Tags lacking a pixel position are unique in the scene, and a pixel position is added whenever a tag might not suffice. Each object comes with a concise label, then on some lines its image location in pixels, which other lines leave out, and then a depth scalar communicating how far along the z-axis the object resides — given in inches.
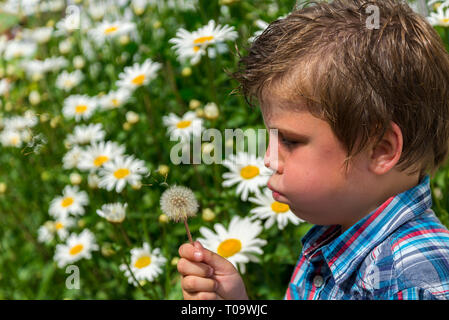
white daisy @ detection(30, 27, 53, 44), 100.7
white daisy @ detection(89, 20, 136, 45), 84.0
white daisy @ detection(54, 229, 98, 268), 61.1
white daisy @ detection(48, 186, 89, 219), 67.5
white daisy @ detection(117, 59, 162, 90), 72.4
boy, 30.8
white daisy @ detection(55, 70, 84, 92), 89.3
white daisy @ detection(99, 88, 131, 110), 74.2
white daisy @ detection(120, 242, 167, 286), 52.4
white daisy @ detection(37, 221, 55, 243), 67.1
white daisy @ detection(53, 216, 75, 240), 65.0
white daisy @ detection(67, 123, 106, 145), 70.7
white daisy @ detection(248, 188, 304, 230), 49.1
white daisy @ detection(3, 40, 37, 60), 102.3
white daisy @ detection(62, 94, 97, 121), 78.7
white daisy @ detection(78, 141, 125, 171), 63.5
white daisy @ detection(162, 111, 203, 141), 64.0
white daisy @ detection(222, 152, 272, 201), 53.0
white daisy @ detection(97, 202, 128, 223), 52.4
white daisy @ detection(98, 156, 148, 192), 59.2
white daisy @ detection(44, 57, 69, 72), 94.6
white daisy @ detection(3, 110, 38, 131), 80.7
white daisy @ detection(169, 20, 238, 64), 59.6
